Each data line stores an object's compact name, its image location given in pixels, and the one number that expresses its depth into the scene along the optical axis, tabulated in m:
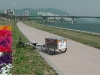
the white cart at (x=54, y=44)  12.33
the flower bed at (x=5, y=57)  7.62
